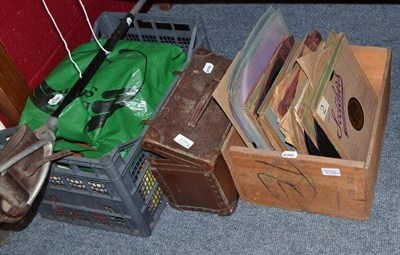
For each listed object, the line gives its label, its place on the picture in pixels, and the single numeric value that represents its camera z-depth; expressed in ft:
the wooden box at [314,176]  5.46
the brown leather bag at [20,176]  5.21
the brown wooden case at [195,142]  5.77
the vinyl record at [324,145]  5.55
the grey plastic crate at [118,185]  5.77
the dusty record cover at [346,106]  5.54
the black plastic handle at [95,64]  6.03
